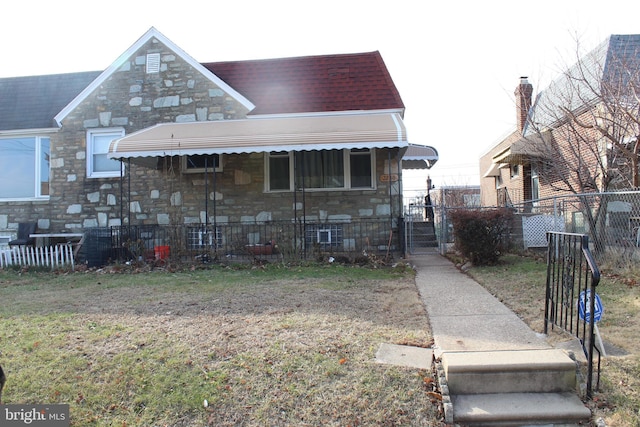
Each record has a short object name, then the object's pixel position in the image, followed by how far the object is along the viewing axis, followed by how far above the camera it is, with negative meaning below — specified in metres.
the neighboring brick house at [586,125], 9.15 +2.28
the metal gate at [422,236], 13.47 -0.36
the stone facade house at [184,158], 12.22 +2.04
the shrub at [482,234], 9.19 -0.22
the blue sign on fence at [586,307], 3.88 -0.79
